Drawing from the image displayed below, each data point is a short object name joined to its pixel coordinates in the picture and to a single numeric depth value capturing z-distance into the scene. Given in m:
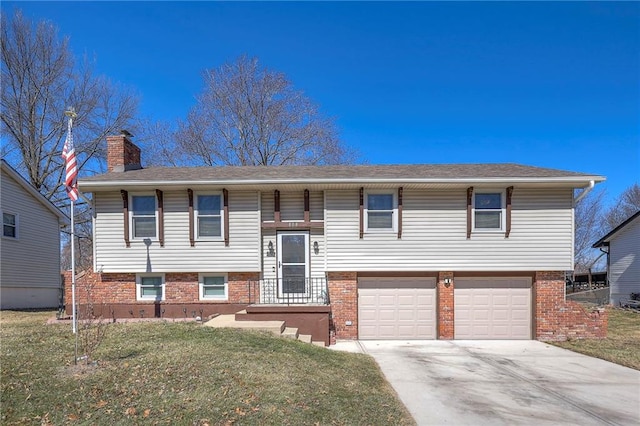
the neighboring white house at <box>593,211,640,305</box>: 17.69
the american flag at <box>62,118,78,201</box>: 8.08
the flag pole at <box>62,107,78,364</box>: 8.02
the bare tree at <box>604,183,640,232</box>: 34.53
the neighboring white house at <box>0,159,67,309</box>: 13.32
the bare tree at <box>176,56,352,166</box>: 22.73
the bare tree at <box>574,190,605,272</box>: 31.91
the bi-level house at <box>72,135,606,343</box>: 10.58
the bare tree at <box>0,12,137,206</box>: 18.91
